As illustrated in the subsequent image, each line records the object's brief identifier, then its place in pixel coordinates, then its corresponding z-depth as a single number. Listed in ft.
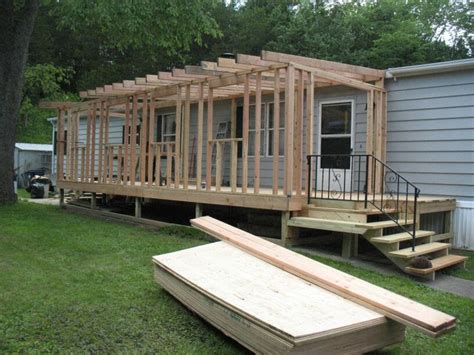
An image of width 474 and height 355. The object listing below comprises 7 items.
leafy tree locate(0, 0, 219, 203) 35.14
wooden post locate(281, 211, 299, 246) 21.92
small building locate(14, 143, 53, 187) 73.36
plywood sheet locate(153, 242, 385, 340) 9.25
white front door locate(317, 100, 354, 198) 28.68
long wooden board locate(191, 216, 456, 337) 9.24
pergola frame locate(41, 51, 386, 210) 21.93
